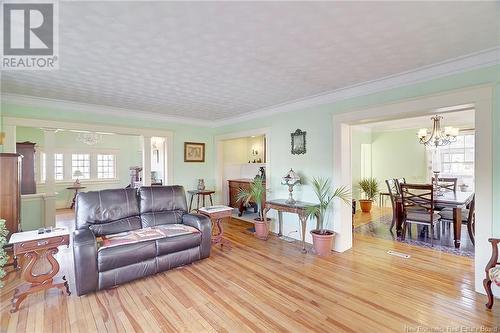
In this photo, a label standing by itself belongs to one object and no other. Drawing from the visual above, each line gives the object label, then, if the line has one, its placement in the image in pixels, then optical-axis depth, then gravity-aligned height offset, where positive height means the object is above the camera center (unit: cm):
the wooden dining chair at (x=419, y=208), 383 -74
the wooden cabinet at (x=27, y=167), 534 -2
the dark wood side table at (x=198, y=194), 546 -68
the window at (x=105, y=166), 809 -1
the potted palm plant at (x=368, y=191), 630 -74
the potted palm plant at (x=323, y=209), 346 -67
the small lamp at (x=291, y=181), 401 -27
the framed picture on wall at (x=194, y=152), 558 +33
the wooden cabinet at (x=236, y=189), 588 -62
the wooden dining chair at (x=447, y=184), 508 -44
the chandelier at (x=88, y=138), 699 +85
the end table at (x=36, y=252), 224 -87
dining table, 369 -65
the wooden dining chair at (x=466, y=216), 371 -87
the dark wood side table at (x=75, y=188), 730 -69
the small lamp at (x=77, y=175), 749 -29
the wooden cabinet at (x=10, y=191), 315 -33
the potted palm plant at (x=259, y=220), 428 -102
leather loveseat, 249 -85
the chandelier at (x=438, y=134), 450 +60
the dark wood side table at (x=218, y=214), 368 -77
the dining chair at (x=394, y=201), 454 -71
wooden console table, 367 -69
